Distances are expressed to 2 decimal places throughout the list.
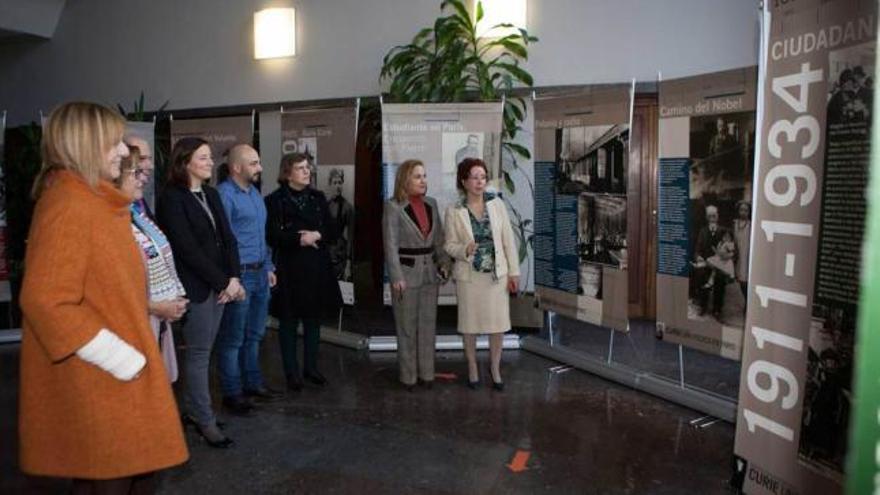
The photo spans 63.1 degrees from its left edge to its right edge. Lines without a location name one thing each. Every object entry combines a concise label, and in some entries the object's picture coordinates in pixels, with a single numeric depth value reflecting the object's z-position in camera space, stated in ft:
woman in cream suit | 15.16
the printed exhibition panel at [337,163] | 18.89
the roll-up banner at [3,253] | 20.02
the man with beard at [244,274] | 13.17
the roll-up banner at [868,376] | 2.50
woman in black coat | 14.76
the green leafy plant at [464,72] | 18.76
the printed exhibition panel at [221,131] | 21.18
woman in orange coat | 5.78
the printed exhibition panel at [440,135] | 18.02
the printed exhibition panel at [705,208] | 12.39
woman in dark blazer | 11.28
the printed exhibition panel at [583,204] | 15.26
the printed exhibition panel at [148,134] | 20.59
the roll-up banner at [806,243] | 7.69
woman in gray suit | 15.28
